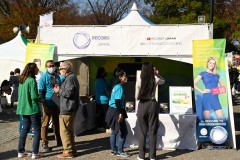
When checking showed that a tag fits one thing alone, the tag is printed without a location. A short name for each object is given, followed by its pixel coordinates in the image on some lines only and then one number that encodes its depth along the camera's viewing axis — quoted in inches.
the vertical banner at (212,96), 285.6
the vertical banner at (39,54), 327.3
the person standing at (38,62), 331.0
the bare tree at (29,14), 1212.8
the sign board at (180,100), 289.3
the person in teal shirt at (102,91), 343.3
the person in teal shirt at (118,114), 253.6
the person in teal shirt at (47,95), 271.0
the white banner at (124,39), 318.7
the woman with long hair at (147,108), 239.8
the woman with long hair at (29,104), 243.9
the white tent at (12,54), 616.7
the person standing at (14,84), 485.7
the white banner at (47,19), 451.5
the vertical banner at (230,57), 903.1
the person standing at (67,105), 243.1
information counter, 285.4
